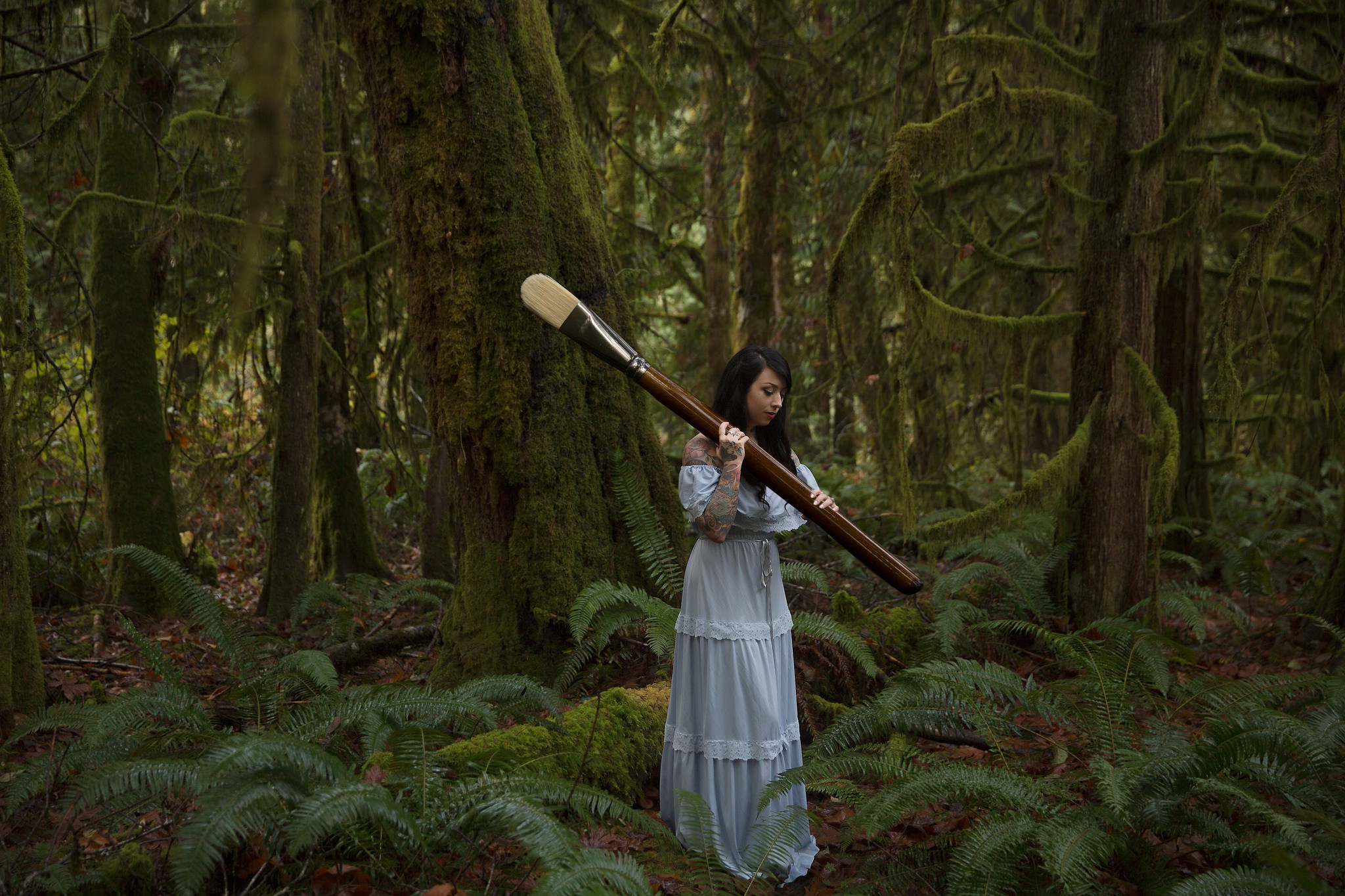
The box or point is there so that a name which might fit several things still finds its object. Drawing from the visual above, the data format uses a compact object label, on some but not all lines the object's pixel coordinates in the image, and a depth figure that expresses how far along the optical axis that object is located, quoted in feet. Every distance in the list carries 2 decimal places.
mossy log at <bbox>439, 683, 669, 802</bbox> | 11.75
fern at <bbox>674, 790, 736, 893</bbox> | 10.13
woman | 12.39
